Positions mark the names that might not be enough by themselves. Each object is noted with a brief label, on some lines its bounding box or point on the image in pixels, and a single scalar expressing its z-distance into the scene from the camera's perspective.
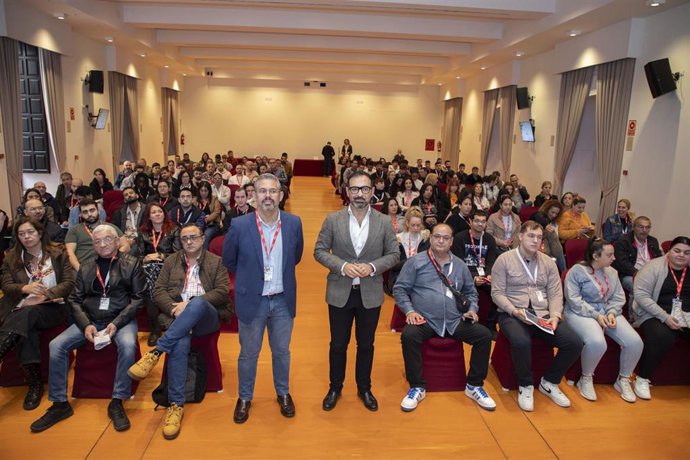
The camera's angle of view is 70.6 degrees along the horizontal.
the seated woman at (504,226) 6.17
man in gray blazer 3.25
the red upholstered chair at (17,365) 3.73
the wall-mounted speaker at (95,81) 10.62
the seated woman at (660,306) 3.97
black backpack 3.58
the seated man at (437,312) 3.73
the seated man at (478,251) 4.96
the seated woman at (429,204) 7.38
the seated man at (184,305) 3.34
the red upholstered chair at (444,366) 3.84
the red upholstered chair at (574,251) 5.59
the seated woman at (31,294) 3.55
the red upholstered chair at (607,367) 4.05
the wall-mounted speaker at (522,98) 11.64
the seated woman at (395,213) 6.74
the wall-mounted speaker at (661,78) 6.93
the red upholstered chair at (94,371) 3.59
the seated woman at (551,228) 5.57
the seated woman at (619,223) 6.47
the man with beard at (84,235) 4.81
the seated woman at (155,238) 4.73
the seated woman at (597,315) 3.88
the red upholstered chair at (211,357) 3.63
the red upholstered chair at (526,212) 7.66
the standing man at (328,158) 20.31
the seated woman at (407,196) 8.77
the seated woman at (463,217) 6.31
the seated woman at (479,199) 8.80
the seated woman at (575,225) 6.66
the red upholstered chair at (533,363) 3.94
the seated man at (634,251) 5.26
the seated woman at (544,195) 8.98
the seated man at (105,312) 3.40
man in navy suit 3.16
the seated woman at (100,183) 8.57
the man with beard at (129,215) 5.75
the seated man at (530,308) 3.75
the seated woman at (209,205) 6.75
